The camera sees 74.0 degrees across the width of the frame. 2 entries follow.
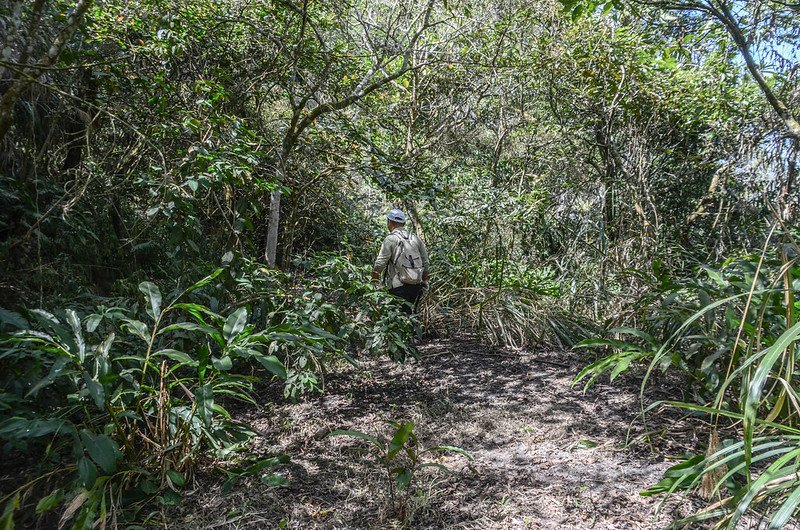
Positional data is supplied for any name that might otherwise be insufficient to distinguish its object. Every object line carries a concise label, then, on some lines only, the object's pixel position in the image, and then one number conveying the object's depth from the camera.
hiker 5.14
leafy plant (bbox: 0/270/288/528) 2.18
